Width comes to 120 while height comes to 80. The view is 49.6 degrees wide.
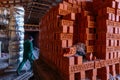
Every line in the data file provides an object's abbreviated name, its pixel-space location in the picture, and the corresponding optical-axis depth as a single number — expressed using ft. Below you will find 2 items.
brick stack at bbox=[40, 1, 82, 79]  7.54
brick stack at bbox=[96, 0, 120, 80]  7.72
